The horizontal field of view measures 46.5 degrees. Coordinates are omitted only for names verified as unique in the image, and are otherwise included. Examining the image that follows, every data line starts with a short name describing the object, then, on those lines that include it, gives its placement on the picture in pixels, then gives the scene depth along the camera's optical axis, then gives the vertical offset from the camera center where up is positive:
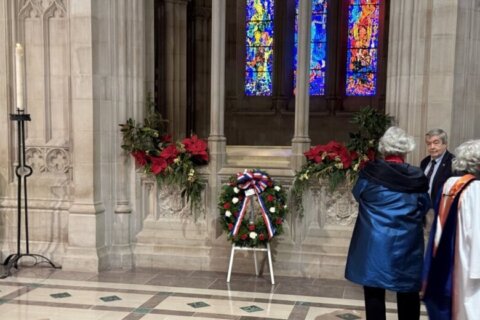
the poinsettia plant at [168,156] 5.48 -0.49
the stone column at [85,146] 5.36 -0.39
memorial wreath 5.07 -0.93
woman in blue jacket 3.16 -0.63
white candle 5.07 +0.29
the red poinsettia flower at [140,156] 5.56 -0.49
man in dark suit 4.11 -0.37
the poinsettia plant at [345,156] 5.04 -0.44
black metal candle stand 5.27 -0.82
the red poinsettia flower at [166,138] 5.78 -0.33
